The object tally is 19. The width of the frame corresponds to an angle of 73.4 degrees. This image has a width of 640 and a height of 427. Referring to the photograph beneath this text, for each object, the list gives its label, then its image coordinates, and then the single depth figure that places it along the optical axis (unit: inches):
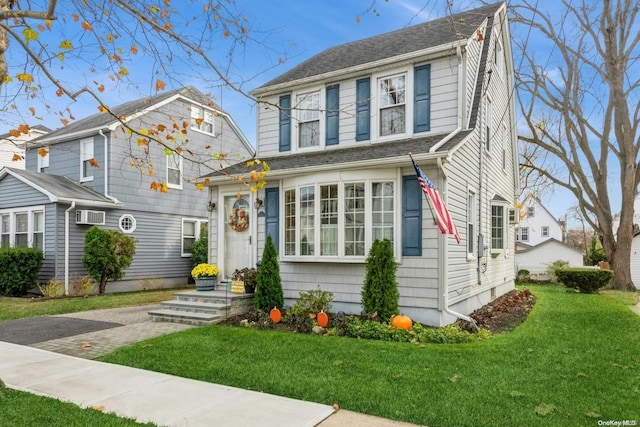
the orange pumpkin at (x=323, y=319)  300.7
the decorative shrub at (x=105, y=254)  540.7
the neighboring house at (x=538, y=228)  1507.1
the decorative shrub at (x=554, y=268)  806.1
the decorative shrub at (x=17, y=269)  514.3
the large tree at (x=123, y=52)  193.2
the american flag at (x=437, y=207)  260.1
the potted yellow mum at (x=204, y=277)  386.3
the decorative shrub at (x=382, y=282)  296.4
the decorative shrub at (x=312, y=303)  322.7
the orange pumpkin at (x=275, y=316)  317.7
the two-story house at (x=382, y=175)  313.1
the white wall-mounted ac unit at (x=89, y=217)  550.3
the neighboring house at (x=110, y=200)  548.7
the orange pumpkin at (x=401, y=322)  281.4
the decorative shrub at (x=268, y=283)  338.6
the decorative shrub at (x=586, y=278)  575.5
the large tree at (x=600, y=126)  559.1
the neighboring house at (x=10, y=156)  858.9
